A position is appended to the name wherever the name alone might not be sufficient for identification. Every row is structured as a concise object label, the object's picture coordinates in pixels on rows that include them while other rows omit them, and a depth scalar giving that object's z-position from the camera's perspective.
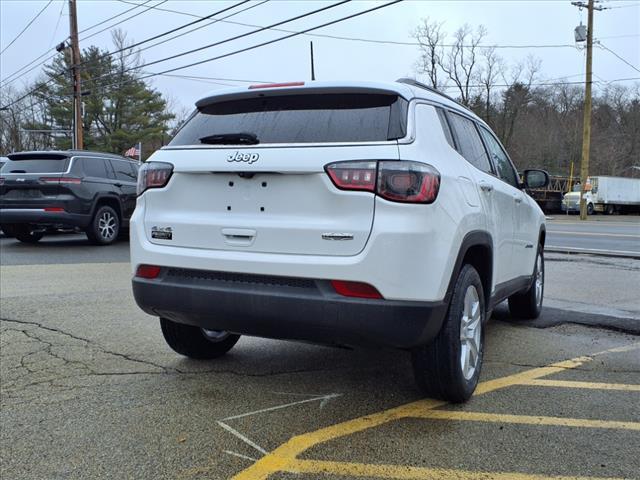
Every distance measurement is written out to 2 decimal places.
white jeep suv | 2.90
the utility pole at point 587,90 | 29.48
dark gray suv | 10.90
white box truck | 37.38
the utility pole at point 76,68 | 25.50
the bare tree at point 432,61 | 57.84
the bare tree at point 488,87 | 59.84
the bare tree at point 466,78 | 58.94
